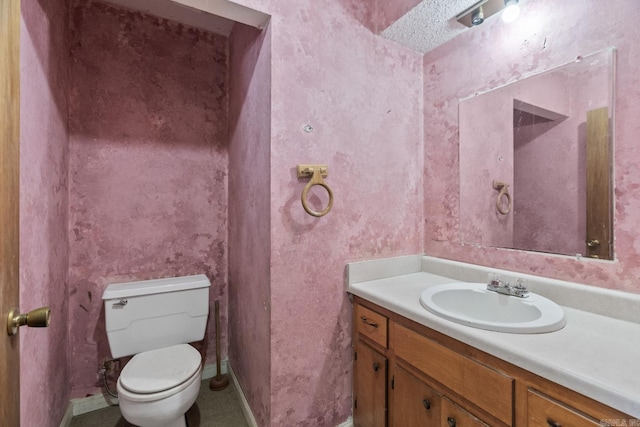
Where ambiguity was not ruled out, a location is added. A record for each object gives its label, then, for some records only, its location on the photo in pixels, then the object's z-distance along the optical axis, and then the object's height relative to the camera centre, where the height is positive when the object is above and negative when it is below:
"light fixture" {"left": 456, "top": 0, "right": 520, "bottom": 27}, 1.30 +0.95
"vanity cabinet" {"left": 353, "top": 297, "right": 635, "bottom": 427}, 0.74 -0.57
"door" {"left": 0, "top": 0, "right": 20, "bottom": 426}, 0.62 +0.04
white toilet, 1.32 -0.78
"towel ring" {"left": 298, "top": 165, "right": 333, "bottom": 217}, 1.31 +0.17
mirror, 1.12 +0.23
